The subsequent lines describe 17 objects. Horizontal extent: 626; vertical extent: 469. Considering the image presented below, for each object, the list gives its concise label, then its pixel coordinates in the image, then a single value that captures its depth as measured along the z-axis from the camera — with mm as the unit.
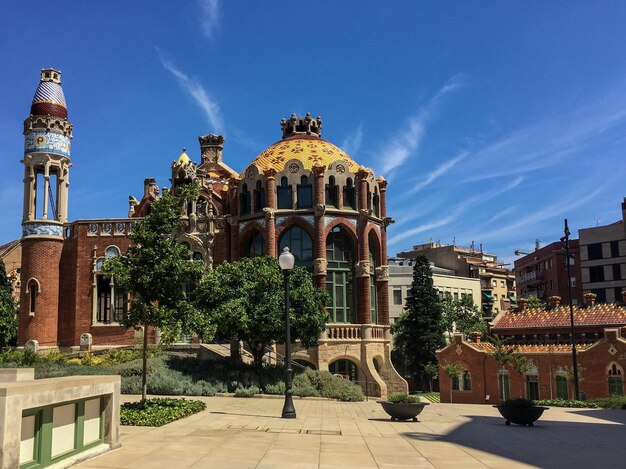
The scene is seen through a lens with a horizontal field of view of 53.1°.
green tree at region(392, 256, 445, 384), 56625
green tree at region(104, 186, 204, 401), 18891
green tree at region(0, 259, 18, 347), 42062
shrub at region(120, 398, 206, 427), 16172
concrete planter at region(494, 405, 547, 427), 18297
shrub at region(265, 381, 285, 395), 27748
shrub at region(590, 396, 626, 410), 27192
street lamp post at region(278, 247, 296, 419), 19391
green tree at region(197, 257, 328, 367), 28969
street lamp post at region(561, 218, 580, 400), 32594
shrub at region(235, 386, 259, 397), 26688
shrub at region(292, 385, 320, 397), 28328
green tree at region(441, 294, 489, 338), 65750
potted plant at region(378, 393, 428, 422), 19156
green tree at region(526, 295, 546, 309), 62788
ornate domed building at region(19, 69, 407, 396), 36781
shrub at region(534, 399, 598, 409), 28697
